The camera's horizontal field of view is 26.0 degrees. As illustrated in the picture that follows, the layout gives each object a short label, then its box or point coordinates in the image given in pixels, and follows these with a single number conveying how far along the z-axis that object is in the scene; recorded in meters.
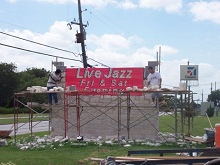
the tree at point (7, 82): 70.35
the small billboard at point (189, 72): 34.88
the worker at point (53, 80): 20.53
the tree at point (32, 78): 76.12
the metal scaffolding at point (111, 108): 18.84
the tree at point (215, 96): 107.62
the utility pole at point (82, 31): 40.78
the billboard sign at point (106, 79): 19.36
